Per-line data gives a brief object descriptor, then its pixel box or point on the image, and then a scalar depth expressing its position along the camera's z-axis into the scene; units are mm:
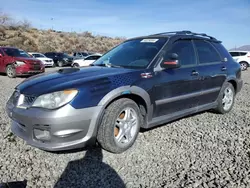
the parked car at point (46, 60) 17247
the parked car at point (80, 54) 20316
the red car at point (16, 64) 9377
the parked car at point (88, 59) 16366
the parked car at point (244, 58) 16194
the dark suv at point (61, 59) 19091
